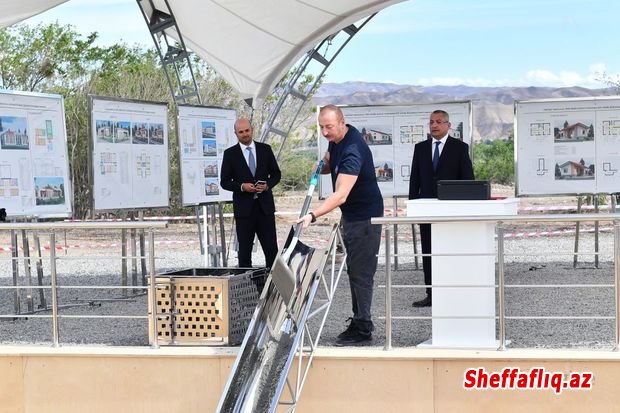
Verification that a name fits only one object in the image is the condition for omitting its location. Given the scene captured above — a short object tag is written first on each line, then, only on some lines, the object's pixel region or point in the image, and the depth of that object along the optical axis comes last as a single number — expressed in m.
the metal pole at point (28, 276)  8.54
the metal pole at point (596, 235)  11.10
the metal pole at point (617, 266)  6.16
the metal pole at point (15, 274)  8.59
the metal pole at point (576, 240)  10.89
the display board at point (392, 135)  11.67
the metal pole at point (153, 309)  6.63
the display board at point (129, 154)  9.27
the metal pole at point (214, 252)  10.47
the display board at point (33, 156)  8.53
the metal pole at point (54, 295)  6.63
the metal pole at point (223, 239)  10.69
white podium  6.60
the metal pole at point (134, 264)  9.55
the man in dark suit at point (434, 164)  8.70
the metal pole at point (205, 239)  10.67
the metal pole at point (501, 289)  6.18
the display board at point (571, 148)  11.38
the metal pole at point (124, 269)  9.51
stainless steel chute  5.86
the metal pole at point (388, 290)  6.38
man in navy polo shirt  6.85
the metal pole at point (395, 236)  10.40
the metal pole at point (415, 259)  11.37
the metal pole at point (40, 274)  8.73
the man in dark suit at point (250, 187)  8.84
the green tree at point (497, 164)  33.69
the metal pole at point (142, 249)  9.38
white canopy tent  10.83
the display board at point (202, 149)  10.32
